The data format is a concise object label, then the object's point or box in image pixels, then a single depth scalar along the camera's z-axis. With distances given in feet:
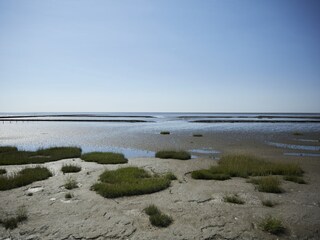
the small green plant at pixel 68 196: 31.83
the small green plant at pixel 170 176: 42.45
